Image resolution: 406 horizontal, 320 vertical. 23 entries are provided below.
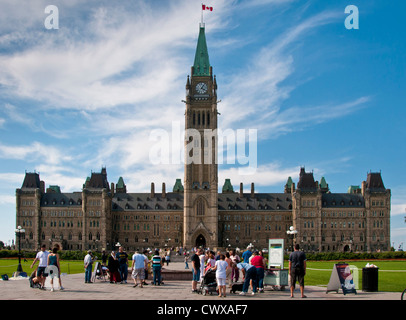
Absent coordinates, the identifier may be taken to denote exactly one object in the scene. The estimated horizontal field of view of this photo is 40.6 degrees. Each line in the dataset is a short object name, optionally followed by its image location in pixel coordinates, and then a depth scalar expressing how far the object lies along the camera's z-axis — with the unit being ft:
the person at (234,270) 98.32
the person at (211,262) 85.57
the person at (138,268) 91.30
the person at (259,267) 84.94
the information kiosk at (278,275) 88.56
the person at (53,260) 83.52
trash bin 84.94
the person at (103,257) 114.50
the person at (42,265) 85.05
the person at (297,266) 76.84
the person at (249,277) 81.61
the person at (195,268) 83.87
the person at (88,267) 99.33
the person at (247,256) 97.56
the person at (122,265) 99.71
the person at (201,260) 90.02
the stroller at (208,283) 81.30
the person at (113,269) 98.48
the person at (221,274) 76.84
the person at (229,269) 90.48
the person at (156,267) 95.38
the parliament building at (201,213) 401.08
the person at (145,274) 94.25
